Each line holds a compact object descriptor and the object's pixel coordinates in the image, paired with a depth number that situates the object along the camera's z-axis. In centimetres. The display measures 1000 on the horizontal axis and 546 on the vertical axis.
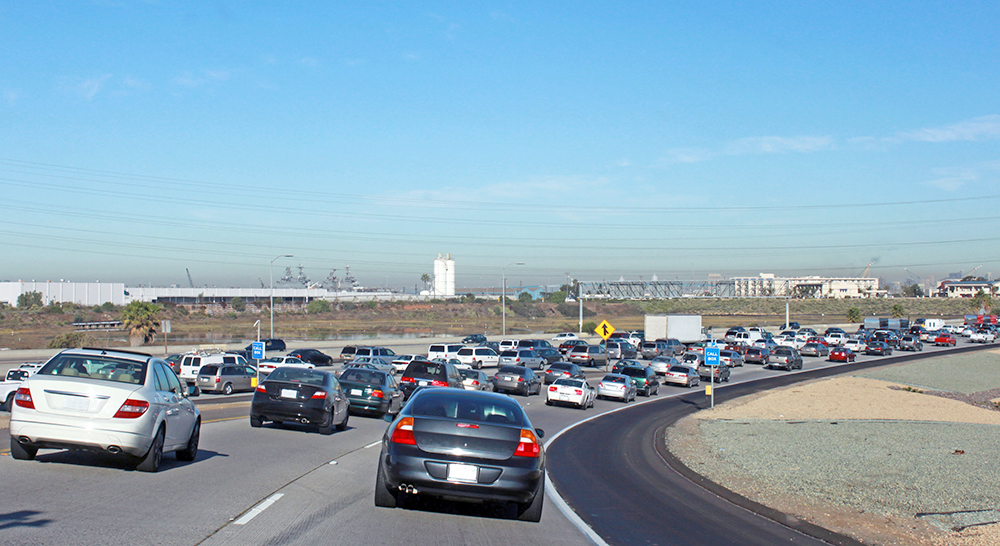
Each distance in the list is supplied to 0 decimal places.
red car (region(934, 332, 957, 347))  8444
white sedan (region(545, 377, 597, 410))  3147
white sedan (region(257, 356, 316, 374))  4137
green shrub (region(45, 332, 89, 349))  6046
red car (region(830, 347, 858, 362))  6412
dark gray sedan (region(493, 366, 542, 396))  3525
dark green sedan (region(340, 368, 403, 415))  2286
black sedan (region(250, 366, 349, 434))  1712
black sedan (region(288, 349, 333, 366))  4956
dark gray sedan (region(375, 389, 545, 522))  873
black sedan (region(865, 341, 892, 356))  7331
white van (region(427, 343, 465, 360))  4981
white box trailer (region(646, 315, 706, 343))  7262
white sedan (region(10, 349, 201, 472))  994
